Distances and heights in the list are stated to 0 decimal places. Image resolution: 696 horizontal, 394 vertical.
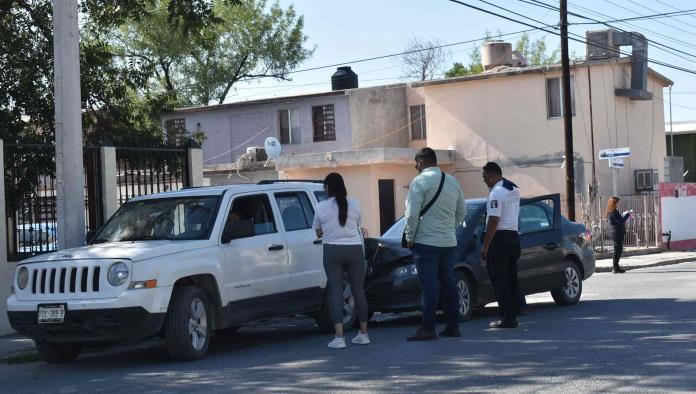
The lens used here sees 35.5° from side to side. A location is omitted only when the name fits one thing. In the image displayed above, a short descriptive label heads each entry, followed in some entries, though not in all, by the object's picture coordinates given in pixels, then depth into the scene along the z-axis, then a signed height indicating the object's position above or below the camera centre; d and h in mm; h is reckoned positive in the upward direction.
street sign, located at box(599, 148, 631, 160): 29211 +963
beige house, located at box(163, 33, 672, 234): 34406 +2251
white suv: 10555 -694
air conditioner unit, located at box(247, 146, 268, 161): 37006 +1711
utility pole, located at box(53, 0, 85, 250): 12906 +976
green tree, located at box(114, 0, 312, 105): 53344 +7339
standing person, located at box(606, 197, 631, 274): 23436 -751
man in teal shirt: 11180 -320
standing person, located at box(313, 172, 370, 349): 11320 -507
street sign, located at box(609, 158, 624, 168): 29750 +716
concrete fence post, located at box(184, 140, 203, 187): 17109 +662
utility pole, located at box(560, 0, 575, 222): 28547 +1624
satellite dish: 35125 +1766
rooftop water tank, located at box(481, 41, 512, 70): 38781 +5026
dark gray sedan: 13383 -894
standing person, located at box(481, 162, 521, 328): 12016 -597
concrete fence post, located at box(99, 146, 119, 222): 15742 +458
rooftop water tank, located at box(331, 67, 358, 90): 43906 +4879
